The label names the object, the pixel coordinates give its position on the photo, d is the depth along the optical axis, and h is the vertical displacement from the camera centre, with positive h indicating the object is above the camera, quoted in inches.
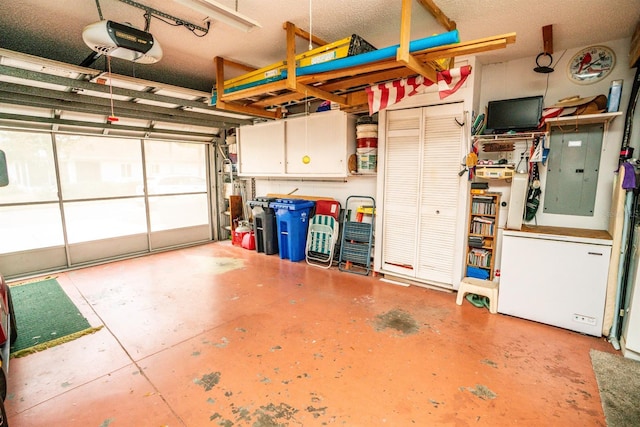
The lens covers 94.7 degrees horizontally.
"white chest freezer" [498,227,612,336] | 107.6 -38.7
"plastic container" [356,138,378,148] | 166.9 +19.1
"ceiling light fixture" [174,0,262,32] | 76.8 +45.4
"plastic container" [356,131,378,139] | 166.1 +23.6
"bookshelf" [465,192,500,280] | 139.1 -27.8
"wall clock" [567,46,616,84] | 121.0 +46.7
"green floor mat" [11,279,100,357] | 107.3 -59.8
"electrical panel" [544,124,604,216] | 125.3 +3.1
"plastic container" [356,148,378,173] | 167.3 +9.7
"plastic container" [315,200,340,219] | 194.4 -21.0
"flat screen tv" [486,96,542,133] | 126.1 +27.2
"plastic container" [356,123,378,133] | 164.9 +27.3
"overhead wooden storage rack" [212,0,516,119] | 87.2 +38.5
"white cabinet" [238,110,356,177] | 174.6 +19.8
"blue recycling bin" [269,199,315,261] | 198.8 -33.2
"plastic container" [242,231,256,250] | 235.1 -51.6
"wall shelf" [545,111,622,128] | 112.0 +22.9
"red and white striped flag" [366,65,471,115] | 110.2 +35.6
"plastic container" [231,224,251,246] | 244.2 -47.2
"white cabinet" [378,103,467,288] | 139.6 -8.9
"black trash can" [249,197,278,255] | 213.3 -36.4
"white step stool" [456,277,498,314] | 127.2 -49.9
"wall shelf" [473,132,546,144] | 127.6 +17.7
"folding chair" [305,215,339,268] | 190.4 -41.9
